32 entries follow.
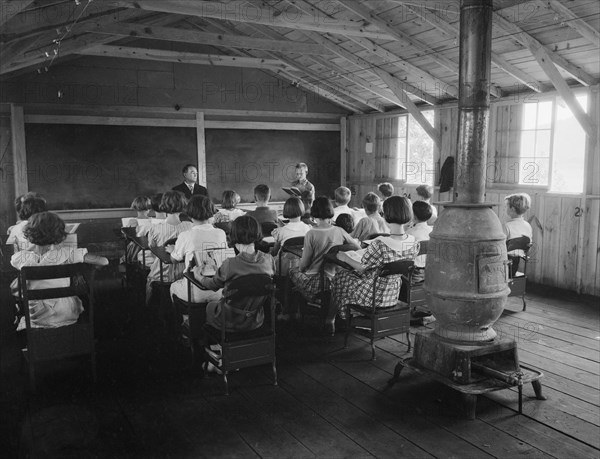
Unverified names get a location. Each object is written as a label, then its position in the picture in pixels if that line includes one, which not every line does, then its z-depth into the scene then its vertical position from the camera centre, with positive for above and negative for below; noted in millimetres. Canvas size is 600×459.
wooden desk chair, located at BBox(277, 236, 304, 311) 4879 -765
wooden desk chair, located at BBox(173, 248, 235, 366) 3840 -1021
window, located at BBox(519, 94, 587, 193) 6531 +370
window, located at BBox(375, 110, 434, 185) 8961 +446
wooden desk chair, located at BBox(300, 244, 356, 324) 4316 -1069
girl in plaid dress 3967 -642
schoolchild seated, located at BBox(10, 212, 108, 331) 3543 -594
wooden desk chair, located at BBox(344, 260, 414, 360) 3900 -1105
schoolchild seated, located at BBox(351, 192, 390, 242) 5520 -506
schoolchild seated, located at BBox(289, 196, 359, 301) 4562 -599
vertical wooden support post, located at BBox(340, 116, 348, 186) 10805 +513
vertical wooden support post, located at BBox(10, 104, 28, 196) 8125 +399
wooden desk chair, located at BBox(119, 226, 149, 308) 5672 -1135
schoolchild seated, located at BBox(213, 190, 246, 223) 6293 -440
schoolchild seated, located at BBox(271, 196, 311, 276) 5090 -525
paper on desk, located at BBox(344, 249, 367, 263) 4027 -624
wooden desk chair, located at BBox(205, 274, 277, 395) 3293 -1067
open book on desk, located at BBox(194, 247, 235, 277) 3812 -647
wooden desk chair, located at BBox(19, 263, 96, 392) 3297 -1057
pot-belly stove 3178 -535
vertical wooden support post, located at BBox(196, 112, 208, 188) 9501 +498
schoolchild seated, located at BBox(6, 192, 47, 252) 4500 -306
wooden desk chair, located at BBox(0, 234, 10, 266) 4520 -692
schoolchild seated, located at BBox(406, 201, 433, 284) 4930 -513
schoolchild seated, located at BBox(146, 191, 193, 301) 4988 -526
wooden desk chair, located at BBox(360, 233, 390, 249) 4996 -600
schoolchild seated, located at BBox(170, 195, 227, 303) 3961 -540
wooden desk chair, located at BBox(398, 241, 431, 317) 4586 -1054
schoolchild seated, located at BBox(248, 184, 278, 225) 5980 -402
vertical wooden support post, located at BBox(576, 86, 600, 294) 6121 -275
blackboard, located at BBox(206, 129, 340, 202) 9844 +302
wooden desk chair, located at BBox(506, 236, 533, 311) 5211 -1059
